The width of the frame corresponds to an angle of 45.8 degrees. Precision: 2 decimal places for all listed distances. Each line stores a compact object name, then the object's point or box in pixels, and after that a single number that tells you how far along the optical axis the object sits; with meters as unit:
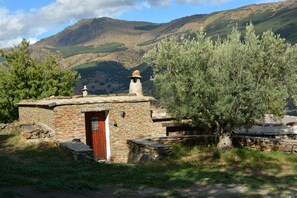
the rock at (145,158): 17.42
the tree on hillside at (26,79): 33.84
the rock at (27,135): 18.83
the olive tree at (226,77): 18.02
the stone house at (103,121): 19.31
